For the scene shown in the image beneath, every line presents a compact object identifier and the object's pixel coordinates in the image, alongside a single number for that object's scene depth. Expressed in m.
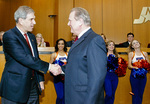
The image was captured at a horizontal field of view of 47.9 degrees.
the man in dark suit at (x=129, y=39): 5.57
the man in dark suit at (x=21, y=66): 1.76
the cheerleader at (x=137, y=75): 3.71
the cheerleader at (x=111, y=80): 3.62
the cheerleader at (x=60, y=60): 3.46
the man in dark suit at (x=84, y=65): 1.32
